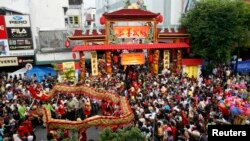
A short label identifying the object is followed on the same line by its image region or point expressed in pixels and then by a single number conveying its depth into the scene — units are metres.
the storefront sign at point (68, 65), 19.31
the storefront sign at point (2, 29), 20.47
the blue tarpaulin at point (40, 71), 20.97
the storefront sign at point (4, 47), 20.66
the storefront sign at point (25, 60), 21.37
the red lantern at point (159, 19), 22.09
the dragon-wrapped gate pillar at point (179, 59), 22.12
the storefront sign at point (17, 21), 20.61
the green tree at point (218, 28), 20.08
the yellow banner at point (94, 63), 21.11
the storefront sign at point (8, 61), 20.83
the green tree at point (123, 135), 8.03
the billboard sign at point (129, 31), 21.69
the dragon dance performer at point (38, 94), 14.29
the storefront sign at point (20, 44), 20.92
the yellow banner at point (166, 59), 21.95
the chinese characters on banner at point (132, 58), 20.98
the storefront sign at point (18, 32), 20.78
